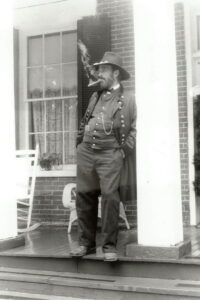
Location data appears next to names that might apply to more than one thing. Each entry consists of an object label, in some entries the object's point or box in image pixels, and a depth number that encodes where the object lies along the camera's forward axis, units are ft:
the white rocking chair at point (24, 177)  21.50
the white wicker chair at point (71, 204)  20.75
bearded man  14.35
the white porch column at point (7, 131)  17.22
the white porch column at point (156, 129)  14.05
